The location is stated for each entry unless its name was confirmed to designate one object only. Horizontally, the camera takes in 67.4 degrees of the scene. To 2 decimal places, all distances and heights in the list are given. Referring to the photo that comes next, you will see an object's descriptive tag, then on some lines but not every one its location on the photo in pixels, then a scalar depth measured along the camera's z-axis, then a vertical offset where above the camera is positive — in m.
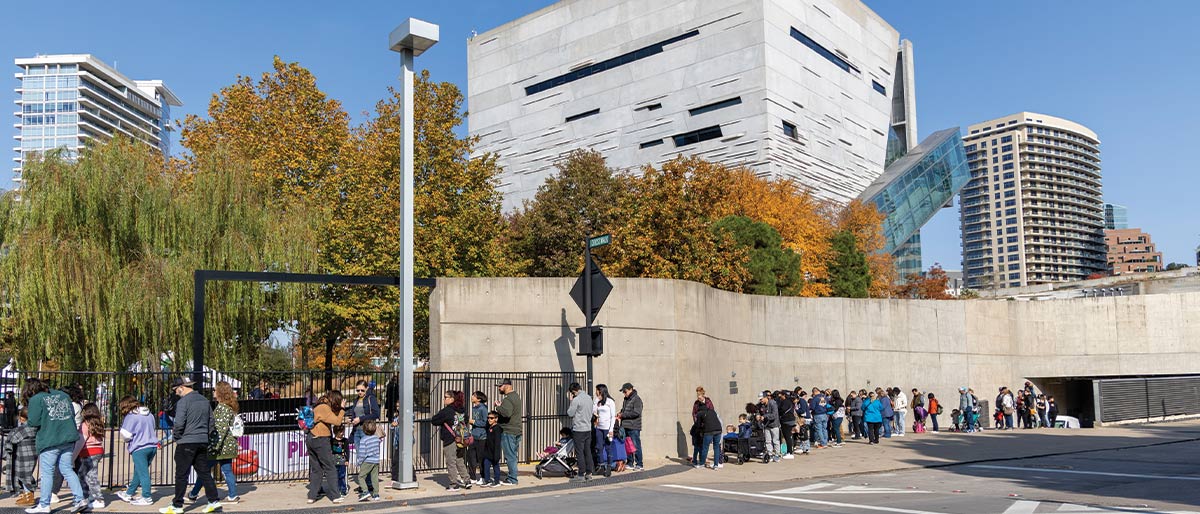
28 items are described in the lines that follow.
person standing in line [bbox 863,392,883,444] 21.94 -2.36
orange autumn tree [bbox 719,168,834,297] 44.66 +5.04
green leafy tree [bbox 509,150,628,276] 38.53 +4.61
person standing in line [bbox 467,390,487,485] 13.95 -1.64
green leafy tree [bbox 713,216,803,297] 35.81 +2.51
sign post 15.15 +0.44
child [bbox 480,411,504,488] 14.04 -1.96
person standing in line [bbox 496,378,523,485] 14.16 -1.61
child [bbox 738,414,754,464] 17.73 -2.30
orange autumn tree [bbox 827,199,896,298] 53.88 +5.26
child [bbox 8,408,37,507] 12.03 -1.66
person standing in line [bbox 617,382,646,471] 15.91 -1.55
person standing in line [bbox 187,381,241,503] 11.84 -1.43
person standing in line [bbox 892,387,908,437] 25.12 -2.65
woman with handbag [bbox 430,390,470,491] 13.59 -1.74
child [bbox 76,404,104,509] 11.61 -1.57
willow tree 21.27 +1.81
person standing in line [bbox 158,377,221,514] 11.21 -1.39
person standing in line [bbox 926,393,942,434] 26.72 -2.68
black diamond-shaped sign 15.49 +0.60
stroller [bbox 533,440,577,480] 14.98 -2.34
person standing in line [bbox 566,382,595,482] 14.62 -1.67
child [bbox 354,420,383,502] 12.44 -1.86
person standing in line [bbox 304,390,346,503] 12.15 -1.59
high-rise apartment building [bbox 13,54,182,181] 178.75 +46.08
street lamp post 13.14 +1.35
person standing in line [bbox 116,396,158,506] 11.70 -1.49
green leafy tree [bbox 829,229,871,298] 42.88 +2.41
